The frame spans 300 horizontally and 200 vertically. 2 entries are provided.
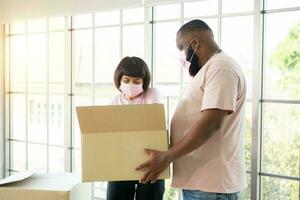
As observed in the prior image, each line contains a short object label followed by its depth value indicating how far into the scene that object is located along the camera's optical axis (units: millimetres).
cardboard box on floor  1756
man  1332
